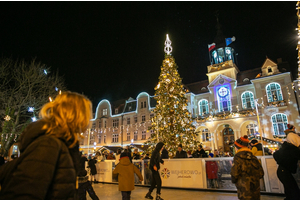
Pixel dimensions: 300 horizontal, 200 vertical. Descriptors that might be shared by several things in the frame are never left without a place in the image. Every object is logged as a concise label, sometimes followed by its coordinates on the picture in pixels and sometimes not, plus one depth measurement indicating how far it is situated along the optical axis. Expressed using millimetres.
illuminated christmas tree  13370
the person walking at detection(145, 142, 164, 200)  7002
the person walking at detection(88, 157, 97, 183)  10541
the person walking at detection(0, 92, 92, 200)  1283
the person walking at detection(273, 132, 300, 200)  5048
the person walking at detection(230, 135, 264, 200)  4145
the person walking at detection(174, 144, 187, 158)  10062
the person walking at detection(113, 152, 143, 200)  5172
